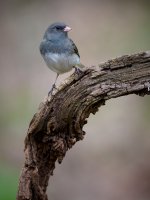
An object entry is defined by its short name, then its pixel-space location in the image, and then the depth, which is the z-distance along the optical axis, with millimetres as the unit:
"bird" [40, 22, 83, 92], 9687
